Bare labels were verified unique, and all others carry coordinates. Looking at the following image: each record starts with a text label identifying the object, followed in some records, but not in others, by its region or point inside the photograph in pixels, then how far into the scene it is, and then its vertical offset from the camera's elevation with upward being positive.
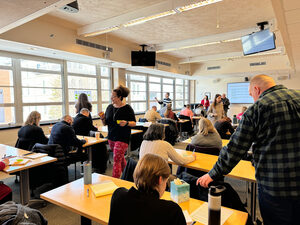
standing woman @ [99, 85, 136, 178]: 2.92 -0.34
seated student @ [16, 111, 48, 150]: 3.35 -0.54
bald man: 1.29 -0.32
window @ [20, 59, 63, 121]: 5.43 +0.38
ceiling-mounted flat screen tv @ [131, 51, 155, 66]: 6.33 +1.34
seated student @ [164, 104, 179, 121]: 6.82 -0.45
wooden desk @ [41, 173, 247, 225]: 1.34 -0.77
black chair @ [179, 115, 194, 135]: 7.41 -0.94
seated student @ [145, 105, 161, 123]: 6.39 -0.49
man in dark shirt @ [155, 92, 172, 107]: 8.24 +0.01
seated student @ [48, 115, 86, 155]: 3.36 -0.58
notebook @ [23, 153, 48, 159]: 2.75 -0.75
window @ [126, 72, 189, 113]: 8.88 +0.55
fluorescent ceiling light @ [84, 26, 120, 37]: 4.40 +1.62
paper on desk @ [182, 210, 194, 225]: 1.26 -0.76
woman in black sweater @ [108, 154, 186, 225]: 0.94 -0.49
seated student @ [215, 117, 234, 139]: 4.24 -0.59
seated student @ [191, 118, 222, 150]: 2.78 -0.50
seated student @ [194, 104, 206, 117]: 8.66 -0.48
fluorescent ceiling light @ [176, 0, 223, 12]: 3.02 +1.48
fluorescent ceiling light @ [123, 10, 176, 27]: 3.48 +1.54
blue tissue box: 1.52 -0.69
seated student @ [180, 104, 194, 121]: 7.62 -0.48
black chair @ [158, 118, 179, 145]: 5.83 -0.86
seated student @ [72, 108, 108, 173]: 4.14 -0.97
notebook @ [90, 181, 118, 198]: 1.65 -0.74
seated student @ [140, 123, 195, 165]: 2.33 -0.53
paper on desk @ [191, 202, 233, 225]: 1.30 -0.77
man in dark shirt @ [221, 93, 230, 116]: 9.05 -0.10
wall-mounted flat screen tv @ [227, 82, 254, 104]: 10.84 +0.37
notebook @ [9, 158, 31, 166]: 2.49 -0.76
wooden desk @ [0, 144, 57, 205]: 2.39 -0.90
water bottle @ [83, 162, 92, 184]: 1.82 -0.64
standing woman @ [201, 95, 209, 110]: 9.87 -0.15
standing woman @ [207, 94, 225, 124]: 5.82 -0.27
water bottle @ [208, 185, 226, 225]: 1.15 -0.61
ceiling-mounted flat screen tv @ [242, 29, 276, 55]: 4.21 +1.26
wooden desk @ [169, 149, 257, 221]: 2.04 -0.76
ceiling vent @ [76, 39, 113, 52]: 5.29 +1.55
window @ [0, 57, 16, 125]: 4.95 +0.22
